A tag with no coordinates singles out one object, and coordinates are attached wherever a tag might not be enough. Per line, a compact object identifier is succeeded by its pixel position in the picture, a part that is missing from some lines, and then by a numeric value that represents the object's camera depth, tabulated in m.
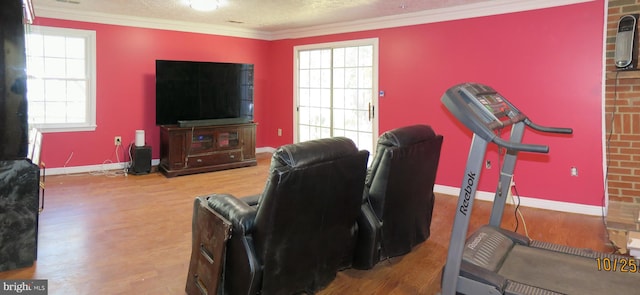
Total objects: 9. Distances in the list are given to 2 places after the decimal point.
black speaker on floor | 5.95
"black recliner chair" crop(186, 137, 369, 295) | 2.12
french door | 6.15
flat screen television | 6.06
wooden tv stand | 5.96
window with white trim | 5.50
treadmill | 2.12
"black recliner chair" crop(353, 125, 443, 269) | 2.78
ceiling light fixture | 4.60
